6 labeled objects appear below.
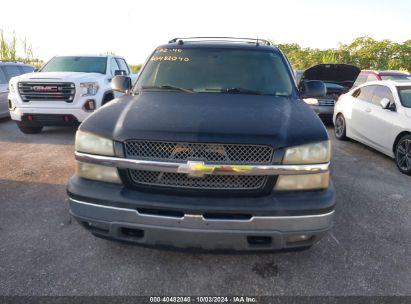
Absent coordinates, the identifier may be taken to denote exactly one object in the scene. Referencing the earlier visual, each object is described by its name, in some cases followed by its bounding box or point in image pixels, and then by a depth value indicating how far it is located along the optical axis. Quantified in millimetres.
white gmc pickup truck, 6637
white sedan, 5313
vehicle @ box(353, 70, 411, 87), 9398
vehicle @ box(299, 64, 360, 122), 8362
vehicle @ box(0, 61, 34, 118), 8594
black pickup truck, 2164
